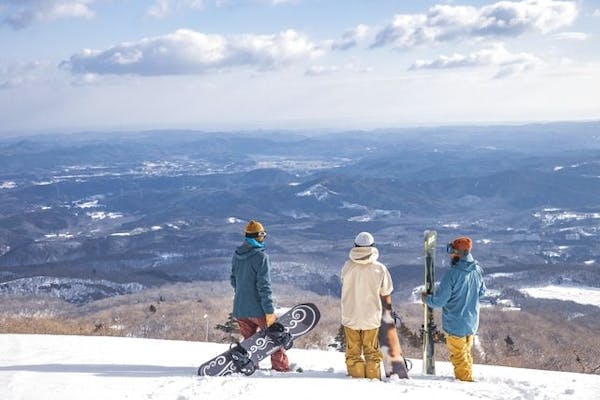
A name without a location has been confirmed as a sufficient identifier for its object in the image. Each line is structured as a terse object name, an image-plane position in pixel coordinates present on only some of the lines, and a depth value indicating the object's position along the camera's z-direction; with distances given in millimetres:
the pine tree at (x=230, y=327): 24122
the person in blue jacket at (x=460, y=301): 9148
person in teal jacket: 9164
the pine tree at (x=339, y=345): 21341
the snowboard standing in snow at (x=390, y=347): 9172
